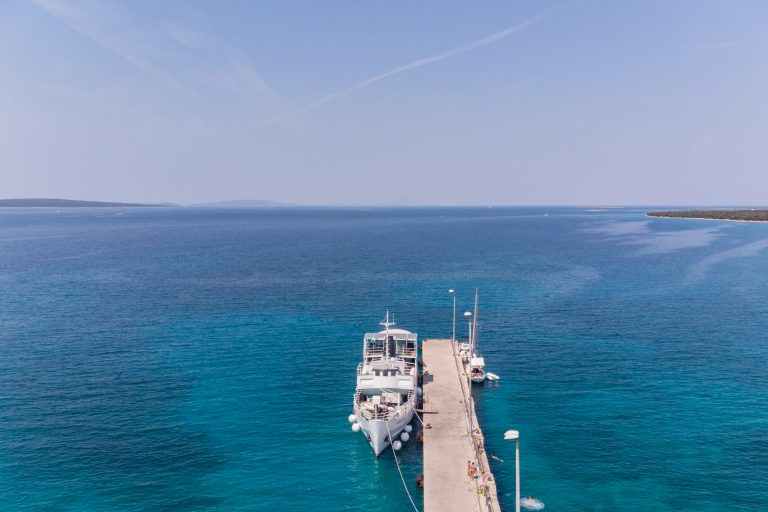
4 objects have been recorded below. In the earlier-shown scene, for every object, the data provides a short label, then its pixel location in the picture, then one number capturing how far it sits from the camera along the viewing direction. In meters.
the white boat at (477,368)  69.25
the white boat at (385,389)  53.03
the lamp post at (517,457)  35.53
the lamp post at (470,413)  54.16
